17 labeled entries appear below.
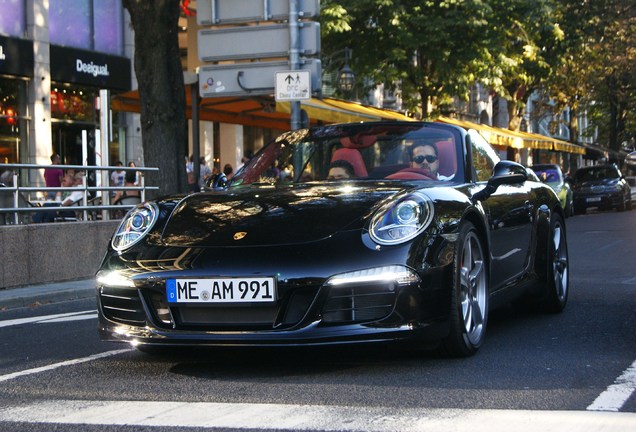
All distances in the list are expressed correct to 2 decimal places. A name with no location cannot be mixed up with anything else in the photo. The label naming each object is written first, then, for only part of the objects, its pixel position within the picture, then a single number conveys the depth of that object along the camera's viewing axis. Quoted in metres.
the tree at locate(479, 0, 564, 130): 30.78
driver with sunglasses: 6.61
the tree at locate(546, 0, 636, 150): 36.59
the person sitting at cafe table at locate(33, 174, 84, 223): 12.20
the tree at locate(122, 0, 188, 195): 14.45
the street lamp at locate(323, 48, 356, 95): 27.05
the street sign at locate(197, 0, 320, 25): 16.02
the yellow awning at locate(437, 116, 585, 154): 36.93
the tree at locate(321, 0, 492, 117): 29.88
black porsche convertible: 5.34
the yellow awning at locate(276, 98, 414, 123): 20.80
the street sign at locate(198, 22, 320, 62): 15.86
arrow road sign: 15.03
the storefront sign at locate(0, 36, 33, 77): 23.69
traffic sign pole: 15.66
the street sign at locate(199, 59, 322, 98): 15.85
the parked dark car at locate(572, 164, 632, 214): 34.16
